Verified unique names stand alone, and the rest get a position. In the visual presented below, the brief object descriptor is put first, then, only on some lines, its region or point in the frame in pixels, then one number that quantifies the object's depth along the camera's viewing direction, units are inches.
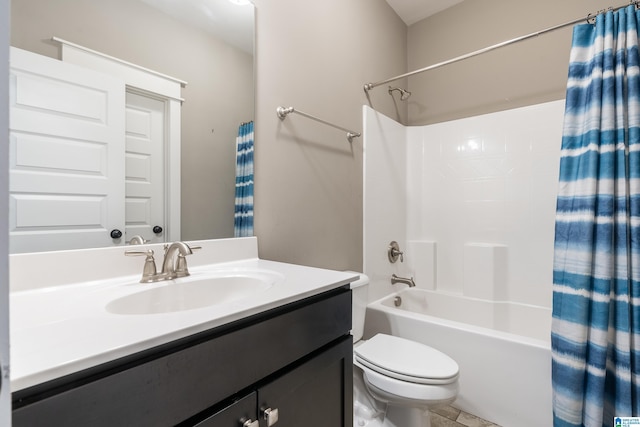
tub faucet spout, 82.6
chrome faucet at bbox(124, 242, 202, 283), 36.3
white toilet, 45.0
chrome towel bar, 55.3
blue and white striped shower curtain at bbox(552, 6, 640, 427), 45.4
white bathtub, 54.8
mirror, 34.3
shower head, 88.3
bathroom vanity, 16.6
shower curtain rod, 53.2
